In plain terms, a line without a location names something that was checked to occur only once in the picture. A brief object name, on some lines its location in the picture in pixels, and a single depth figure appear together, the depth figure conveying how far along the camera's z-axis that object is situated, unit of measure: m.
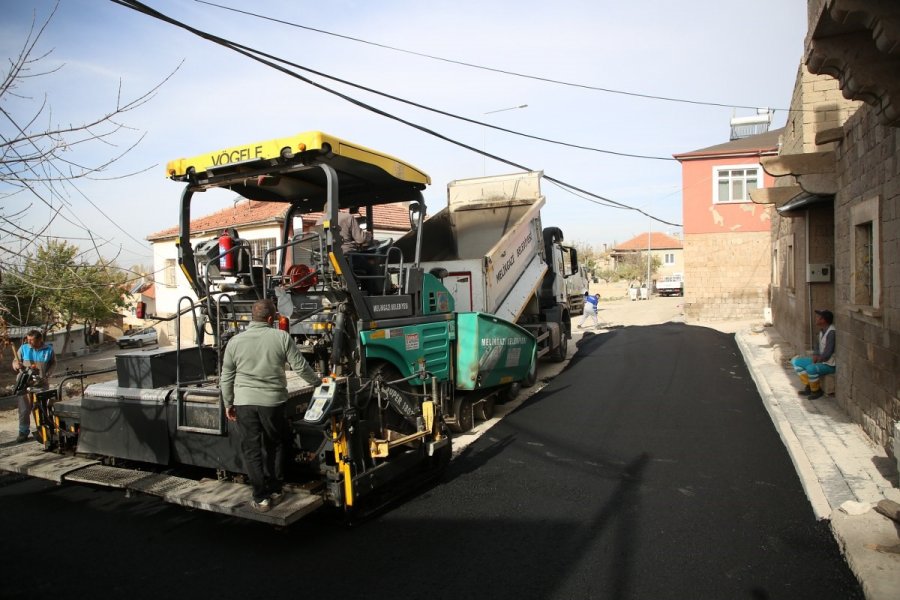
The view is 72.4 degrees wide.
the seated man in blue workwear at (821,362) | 7.94
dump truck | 8.17
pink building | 21.52
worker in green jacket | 4.22
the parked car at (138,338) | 24.84
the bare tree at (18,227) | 3.61
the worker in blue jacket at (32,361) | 7.49
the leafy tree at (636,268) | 58.49
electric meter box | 10.21
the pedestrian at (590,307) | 18.78
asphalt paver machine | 4.49
